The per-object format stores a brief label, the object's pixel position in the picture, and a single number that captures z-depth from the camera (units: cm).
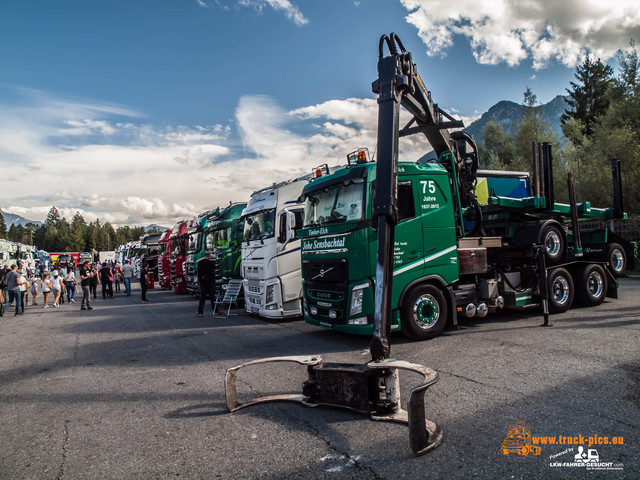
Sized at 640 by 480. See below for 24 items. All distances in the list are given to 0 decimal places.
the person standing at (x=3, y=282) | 1528
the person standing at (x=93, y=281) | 1661
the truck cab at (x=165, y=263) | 2328
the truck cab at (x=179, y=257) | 1947
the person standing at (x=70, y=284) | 1934
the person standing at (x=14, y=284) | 1430
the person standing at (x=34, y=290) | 1831
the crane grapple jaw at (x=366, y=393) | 311
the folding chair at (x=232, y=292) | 1218
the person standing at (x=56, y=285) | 1722
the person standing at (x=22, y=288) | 1465
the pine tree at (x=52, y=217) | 15650
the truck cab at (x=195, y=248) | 1678
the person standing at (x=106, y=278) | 2002
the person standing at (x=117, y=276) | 2365
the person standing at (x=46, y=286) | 1733
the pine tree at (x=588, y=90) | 3912
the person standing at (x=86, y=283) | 1571
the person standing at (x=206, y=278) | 1165
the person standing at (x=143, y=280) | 1791
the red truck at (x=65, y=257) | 6862
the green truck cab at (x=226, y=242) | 1323
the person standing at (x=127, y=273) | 2067
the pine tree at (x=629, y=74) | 2510
